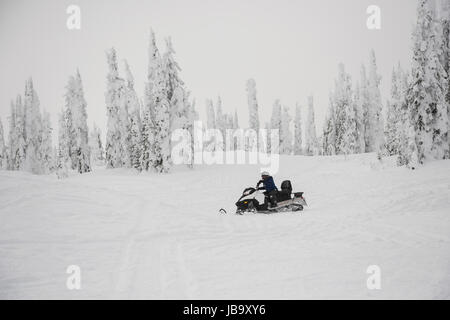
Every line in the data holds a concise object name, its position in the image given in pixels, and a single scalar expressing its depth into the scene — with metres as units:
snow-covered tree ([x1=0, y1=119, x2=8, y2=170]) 56.98
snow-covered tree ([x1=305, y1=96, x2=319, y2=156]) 66.75
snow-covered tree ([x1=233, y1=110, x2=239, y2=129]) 76.75
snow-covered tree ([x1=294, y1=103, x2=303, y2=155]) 66.00
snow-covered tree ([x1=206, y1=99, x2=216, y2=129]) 72.44
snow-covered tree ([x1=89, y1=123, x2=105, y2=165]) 67.38
